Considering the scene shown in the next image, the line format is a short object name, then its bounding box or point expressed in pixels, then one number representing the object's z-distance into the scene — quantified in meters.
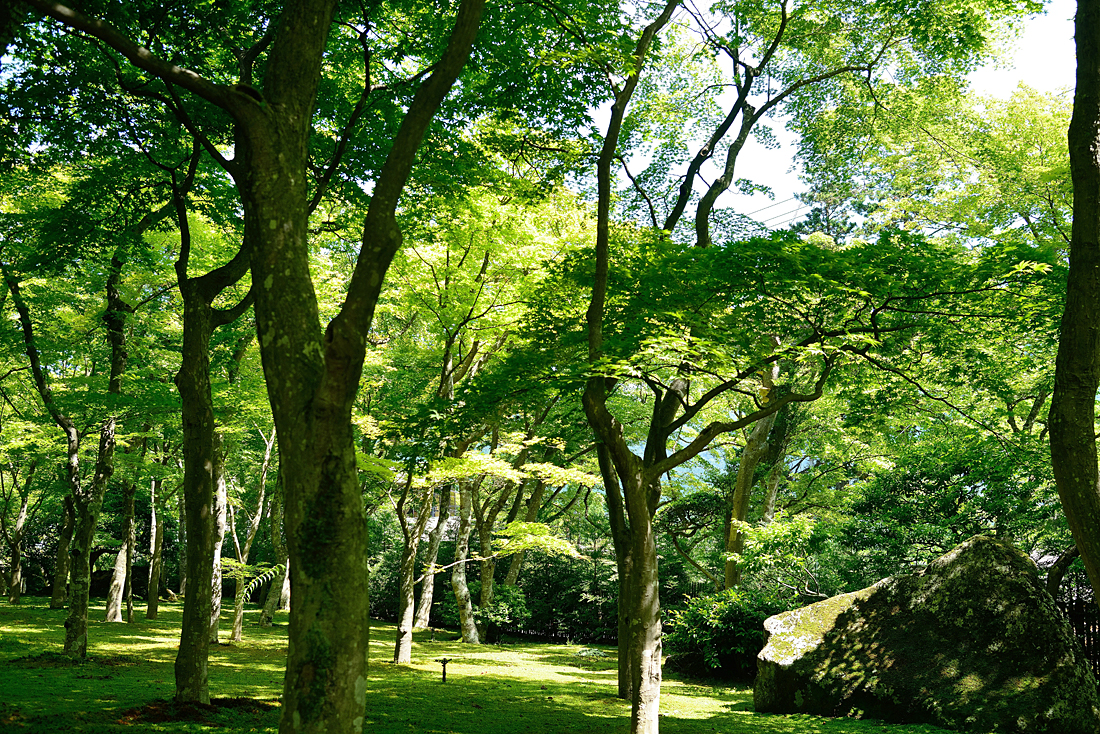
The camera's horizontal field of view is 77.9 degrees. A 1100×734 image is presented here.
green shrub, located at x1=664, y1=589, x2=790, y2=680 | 12.30
